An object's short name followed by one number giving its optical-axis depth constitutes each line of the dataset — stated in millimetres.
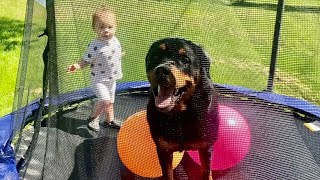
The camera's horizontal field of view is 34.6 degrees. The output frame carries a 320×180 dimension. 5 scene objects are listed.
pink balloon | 1628
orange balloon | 1717
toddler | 1521
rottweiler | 1437
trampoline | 1457
